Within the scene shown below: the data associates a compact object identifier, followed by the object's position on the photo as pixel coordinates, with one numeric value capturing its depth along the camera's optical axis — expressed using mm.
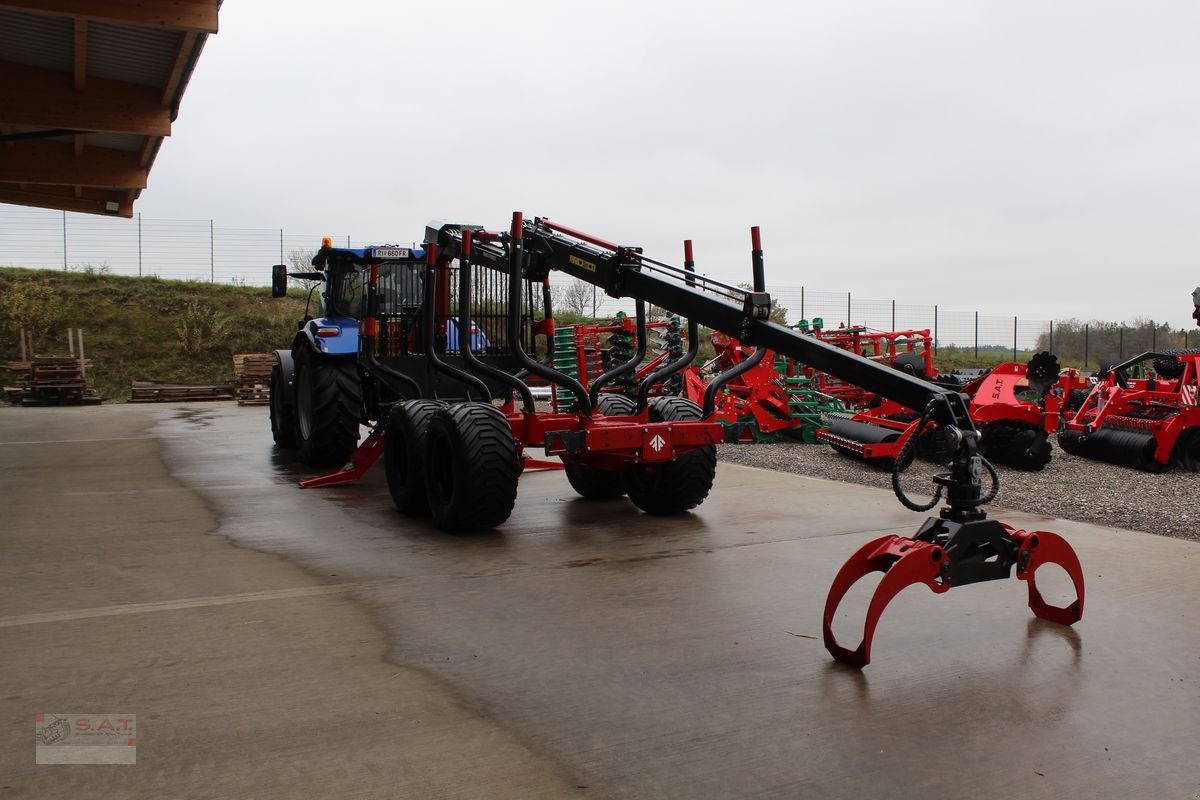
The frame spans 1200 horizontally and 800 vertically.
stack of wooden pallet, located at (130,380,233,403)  22609
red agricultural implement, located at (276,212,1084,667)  4000
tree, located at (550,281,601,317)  25908
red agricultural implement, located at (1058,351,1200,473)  10406
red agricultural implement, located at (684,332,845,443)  12828
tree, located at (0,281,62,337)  24891
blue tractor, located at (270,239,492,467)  9312
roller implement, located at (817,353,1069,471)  10336
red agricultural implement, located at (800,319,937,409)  13337
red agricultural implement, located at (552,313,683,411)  14367
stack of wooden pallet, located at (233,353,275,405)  21688
